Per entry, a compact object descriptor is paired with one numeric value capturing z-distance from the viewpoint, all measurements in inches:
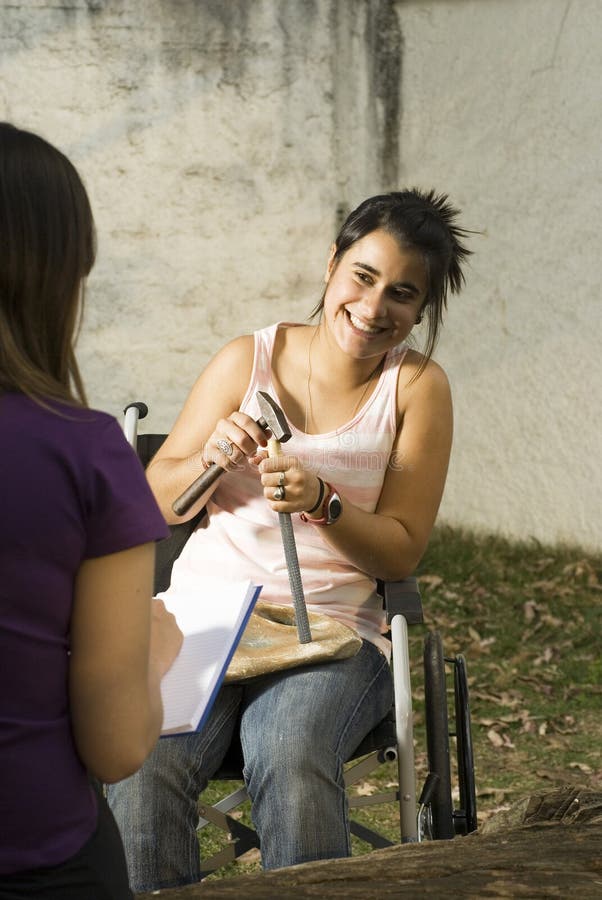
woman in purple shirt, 47.2
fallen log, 67.7
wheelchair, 95.6
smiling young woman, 95.2
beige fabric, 93.2
